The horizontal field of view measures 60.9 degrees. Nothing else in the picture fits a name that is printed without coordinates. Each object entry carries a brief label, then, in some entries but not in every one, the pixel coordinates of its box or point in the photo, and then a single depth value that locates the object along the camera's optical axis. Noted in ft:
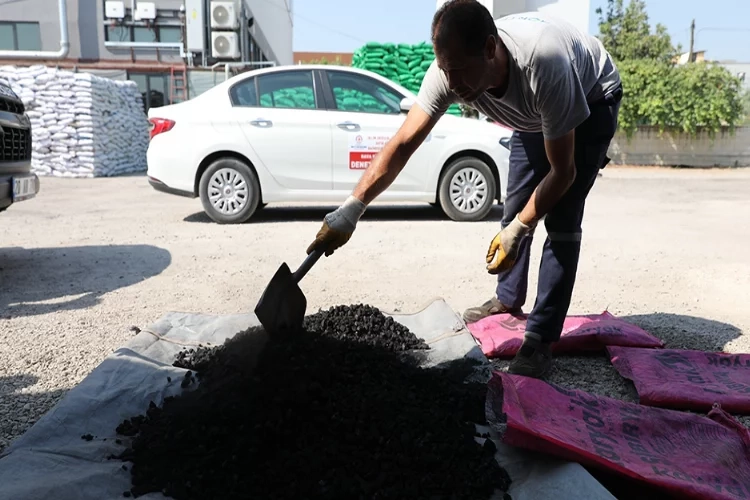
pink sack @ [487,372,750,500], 6.68
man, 7.61
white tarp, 6.30
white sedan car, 24.25
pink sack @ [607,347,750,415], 9.18
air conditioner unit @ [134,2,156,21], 74.74
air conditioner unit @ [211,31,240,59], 56.08
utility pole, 128.88
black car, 16.39
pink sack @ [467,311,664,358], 11.27
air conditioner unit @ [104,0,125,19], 74.79
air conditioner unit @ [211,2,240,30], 56.18
